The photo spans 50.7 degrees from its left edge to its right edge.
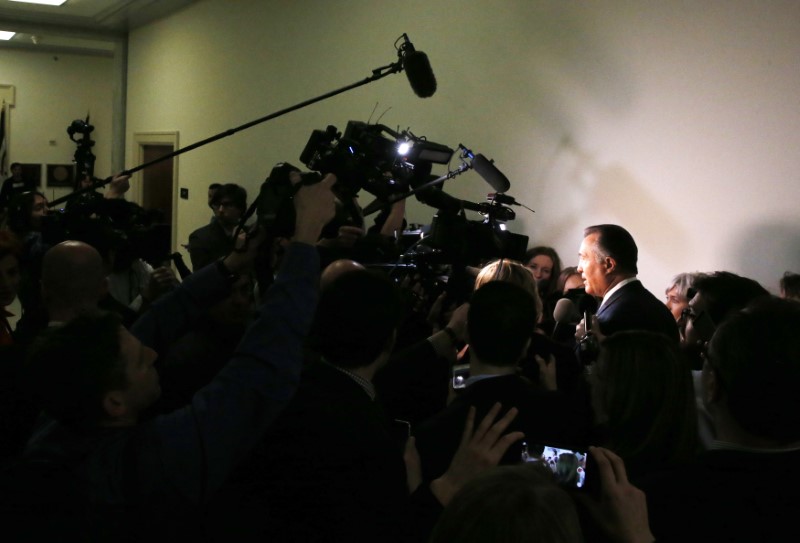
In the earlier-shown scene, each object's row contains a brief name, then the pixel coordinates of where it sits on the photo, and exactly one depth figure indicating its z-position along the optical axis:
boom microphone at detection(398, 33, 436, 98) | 3.37
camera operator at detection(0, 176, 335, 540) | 1.21
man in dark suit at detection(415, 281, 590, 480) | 1.68
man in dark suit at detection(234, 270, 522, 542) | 1.42
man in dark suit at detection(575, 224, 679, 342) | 3.12
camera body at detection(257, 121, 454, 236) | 2.13
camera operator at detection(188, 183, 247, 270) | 4.24
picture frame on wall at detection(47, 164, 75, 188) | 11.84
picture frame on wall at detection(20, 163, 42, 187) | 11.27
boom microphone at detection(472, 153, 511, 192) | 4.14
